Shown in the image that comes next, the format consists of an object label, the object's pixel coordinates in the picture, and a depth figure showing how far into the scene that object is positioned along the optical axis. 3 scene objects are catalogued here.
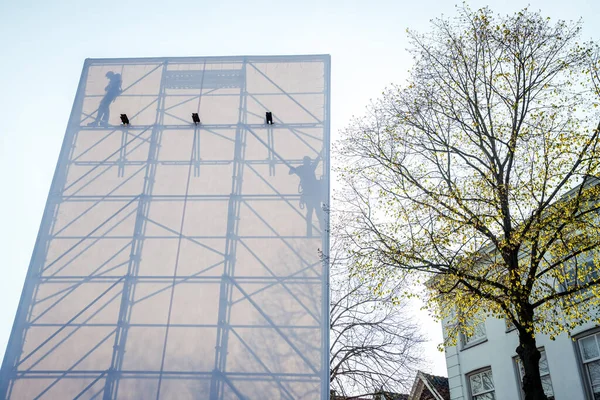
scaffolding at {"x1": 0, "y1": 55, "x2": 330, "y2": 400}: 10.77
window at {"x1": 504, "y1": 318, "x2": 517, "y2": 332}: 13.68
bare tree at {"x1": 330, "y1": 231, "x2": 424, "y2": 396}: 14.00
